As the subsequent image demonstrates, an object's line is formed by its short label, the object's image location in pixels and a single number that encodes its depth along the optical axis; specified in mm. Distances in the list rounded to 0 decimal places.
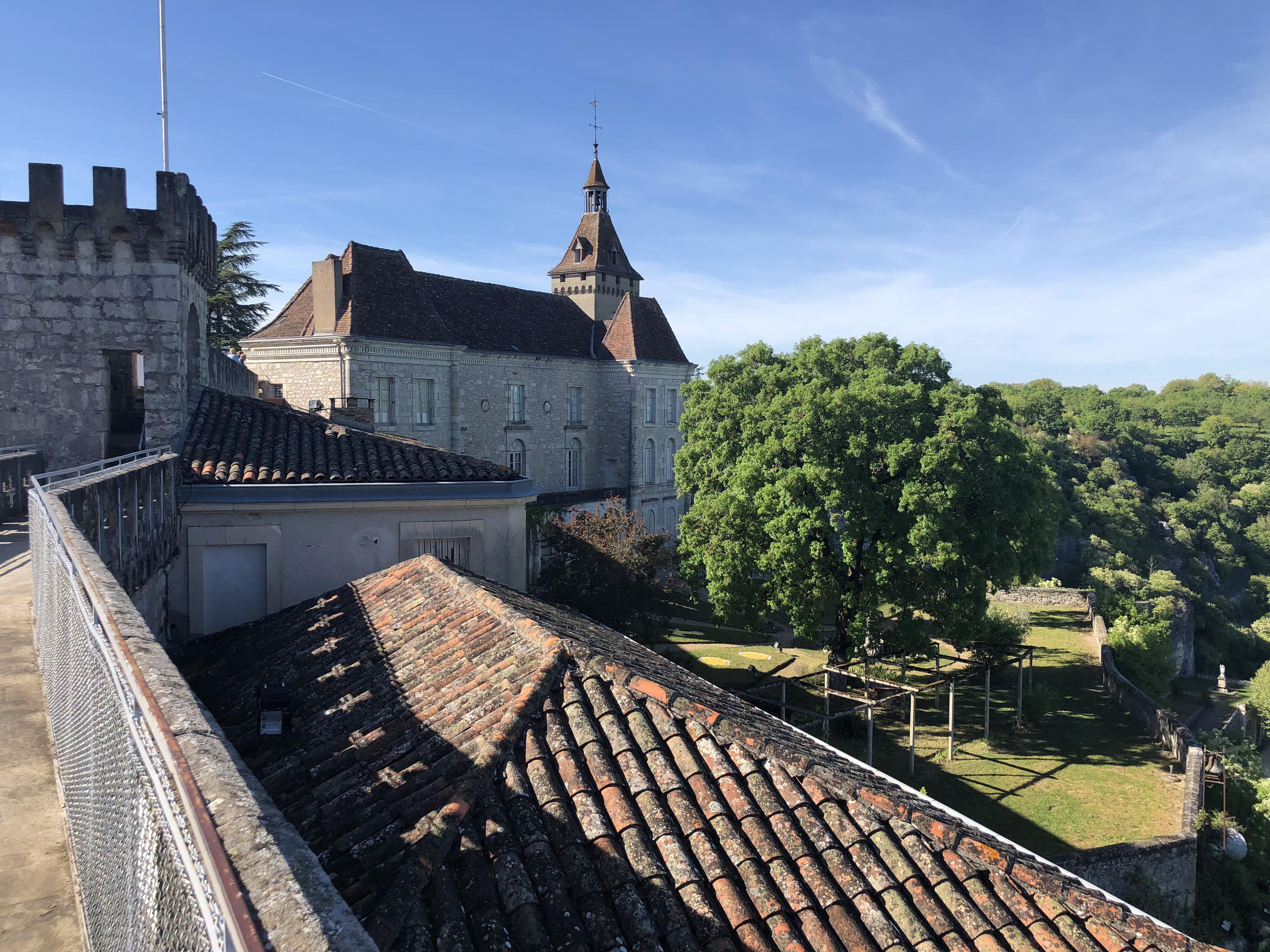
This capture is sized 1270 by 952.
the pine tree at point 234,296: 36938
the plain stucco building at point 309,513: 12039
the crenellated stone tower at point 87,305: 11312
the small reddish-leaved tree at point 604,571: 22359
